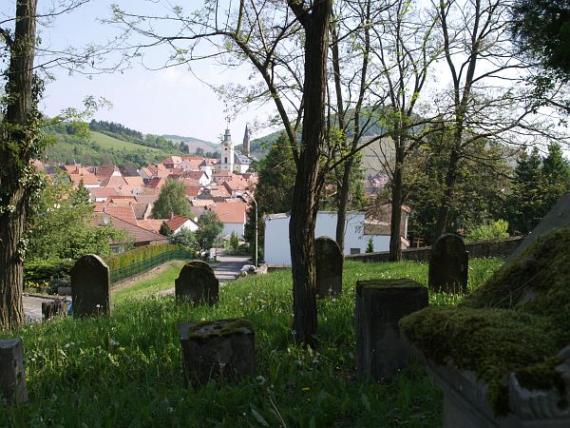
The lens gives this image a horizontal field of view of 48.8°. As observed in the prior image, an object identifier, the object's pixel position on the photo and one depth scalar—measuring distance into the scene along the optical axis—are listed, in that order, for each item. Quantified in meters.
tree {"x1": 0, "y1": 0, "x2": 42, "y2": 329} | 11.59
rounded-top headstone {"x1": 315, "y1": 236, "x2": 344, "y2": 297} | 11.08
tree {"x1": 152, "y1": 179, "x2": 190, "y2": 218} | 112.38
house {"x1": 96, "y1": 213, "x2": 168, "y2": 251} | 59.31
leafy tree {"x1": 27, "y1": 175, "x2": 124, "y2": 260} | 37.06
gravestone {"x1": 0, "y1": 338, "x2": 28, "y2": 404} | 5.36
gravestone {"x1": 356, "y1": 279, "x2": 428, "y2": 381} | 5.53
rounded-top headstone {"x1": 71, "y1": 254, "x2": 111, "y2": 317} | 11.35
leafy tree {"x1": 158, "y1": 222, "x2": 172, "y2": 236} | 86.69
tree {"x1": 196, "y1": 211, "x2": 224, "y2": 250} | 87.44
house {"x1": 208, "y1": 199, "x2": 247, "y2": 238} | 115.12
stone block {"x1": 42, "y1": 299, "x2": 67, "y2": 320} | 15.53
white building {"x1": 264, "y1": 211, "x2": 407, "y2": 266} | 47.00
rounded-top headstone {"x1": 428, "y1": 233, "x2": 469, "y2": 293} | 10.60
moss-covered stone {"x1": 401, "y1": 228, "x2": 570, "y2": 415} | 1.80
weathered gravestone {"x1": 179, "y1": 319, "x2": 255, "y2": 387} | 5.22
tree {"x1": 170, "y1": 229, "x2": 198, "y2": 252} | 80.72
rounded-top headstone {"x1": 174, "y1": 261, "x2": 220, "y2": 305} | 10.80
